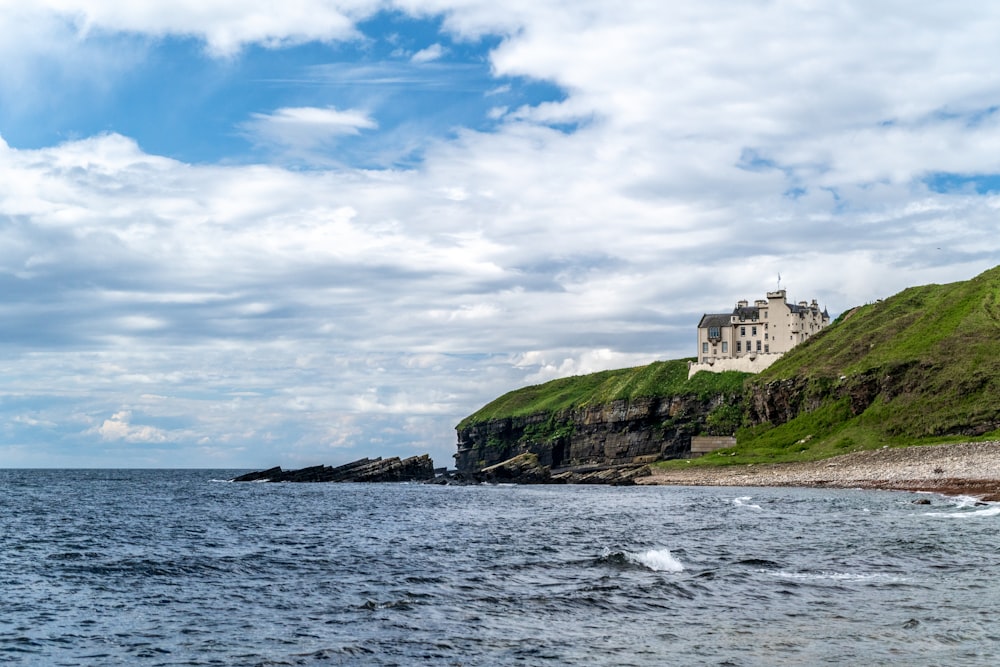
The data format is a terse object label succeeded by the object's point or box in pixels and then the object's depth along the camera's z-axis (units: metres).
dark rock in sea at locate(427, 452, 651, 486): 125.44
